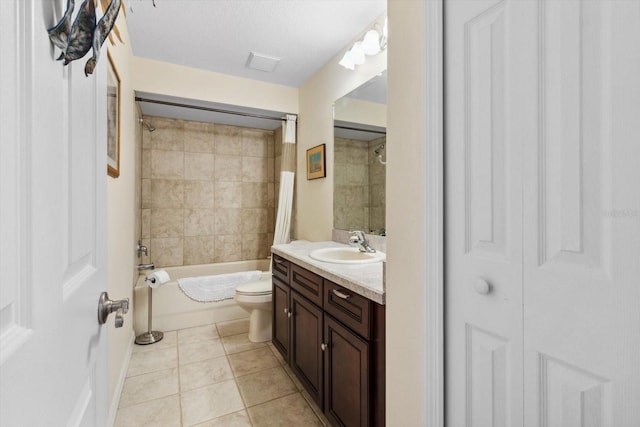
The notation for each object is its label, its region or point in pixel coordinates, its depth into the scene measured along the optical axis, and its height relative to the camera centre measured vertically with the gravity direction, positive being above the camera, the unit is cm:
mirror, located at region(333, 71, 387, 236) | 212 +41
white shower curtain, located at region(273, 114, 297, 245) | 309 +31
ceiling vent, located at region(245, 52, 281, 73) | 249 +129
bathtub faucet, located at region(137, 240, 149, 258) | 295 -36
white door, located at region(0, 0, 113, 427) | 33 -2
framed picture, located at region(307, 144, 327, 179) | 268 +46
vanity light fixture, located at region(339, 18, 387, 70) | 196 +111
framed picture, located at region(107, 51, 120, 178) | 156 +51
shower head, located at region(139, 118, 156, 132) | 324 +96
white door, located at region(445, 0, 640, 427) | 58 +0
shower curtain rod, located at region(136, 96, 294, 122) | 266 +99
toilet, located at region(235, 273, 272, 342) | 252 -78
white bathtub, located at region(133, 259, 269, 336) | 269 -93
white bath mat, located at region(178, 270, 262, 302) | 290 -72
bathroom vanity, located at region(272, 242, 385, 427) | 123 -60
